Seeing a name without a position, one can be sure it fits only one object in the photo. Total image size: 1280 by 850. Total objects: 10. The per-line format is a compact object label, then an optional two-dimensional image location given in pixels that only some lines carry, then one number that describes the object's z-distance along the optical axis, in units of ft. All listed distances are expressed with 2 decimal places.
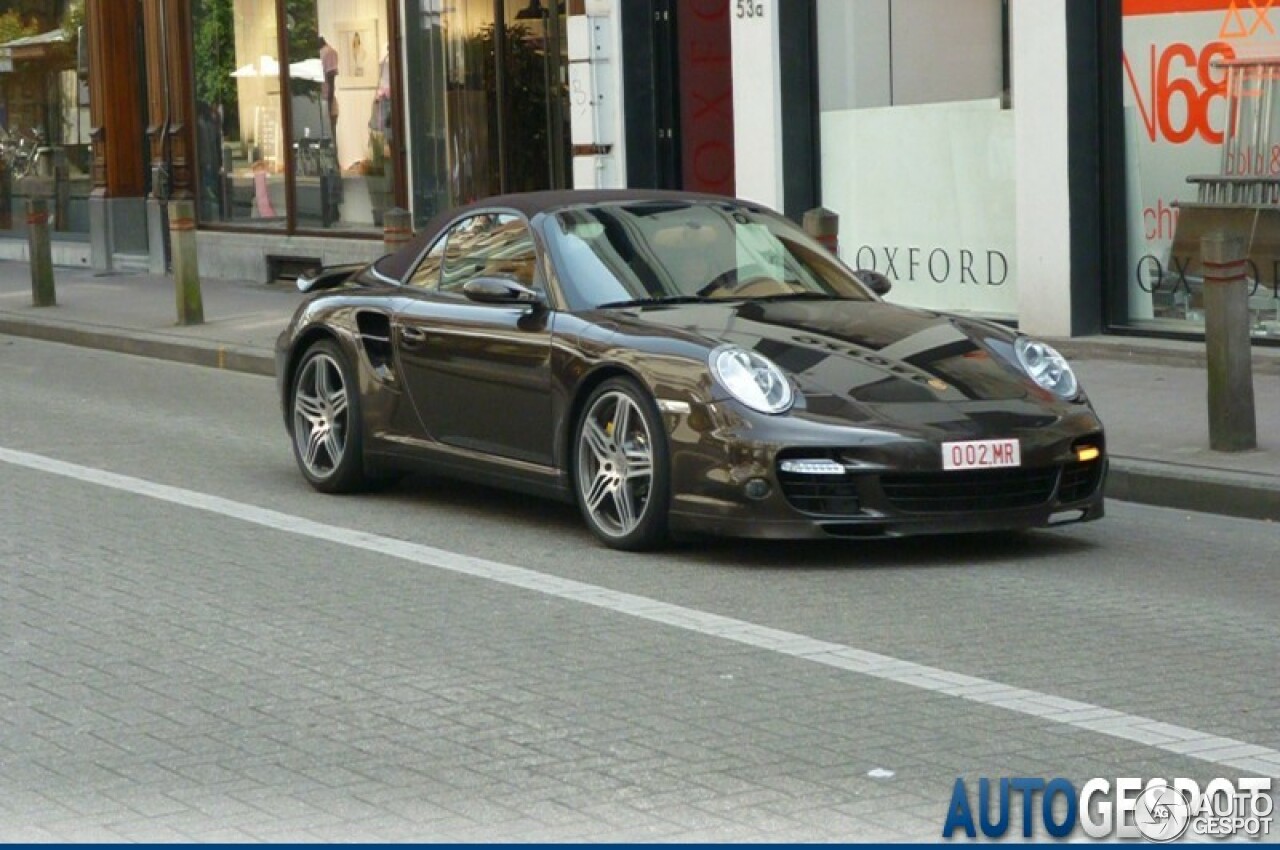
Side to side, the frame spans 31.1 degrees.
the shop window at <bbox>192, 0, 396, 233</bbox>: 74.69
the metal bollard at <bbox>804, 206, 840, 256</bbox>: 44.32
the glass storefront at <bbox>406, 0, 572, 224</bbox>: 68.95
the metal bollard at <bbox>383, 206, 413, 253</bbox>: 53.78
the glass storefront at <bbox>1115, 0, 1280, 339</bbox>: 47.47
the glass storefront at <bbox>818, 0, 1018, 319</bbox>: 53.78
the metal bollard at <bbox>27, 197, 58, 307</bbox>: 68.69
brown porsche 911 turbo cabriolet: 27.96
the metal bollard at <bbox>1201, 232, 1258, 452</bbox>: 35.42
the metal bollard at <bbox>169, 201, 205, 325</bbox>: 60.95
